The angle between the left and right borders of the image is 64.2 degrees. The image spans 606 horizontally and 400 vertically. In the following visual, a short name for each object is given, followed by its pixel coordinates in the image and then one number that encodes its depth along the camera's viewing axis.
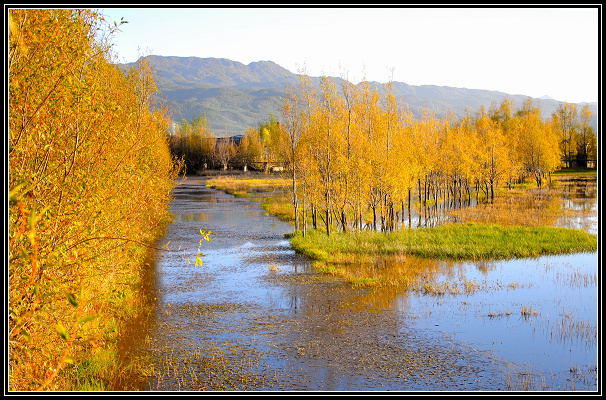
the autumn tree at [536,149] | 70.06
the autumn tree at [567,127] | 106.12
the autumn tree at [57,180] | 7.25
